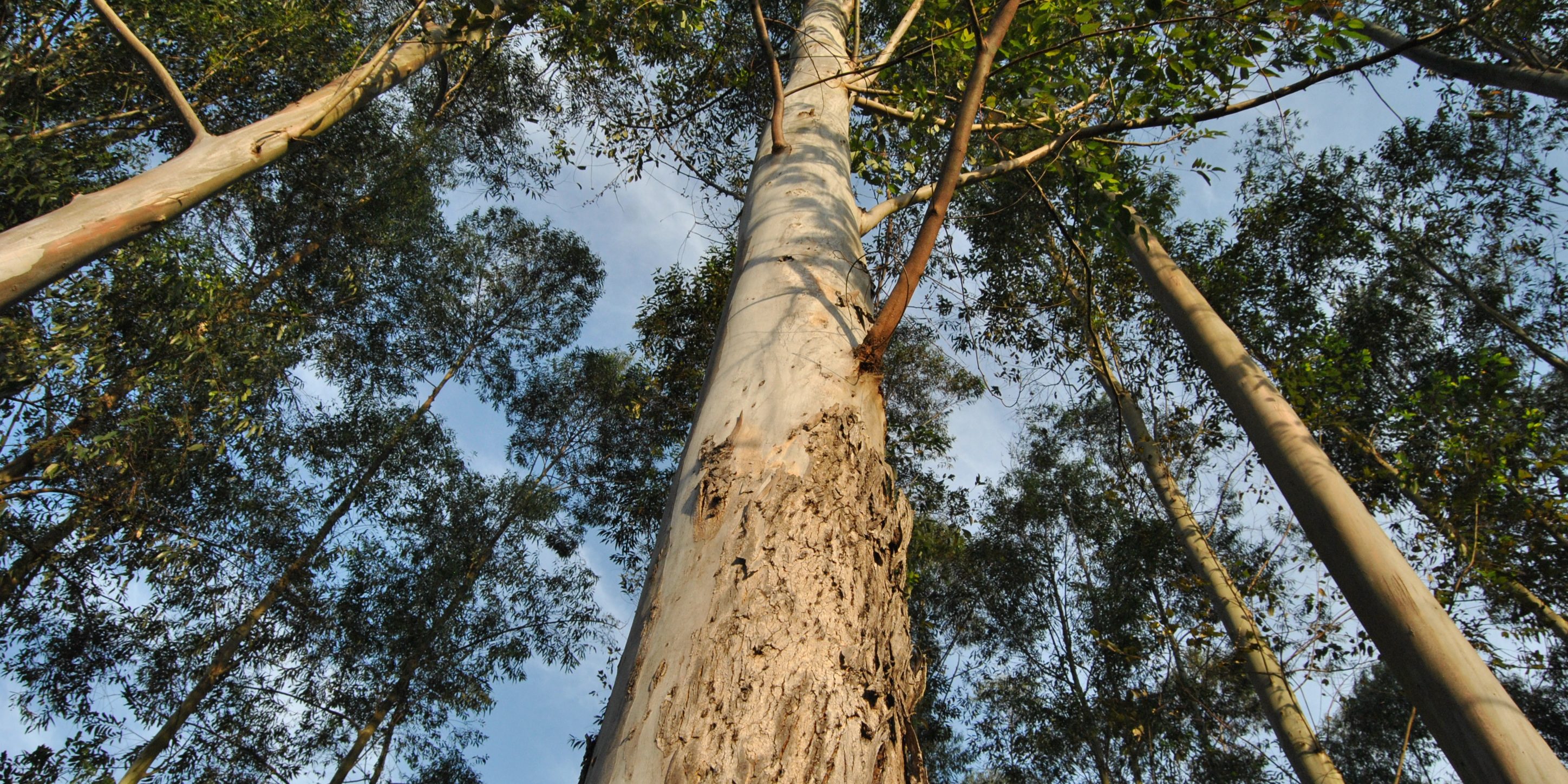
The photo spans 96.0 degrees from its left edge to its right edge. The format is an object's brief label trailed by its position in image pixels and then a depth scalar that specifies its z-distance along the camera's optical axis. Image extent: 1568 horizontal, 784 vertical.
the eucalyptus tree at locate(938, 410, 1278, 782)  6.89
